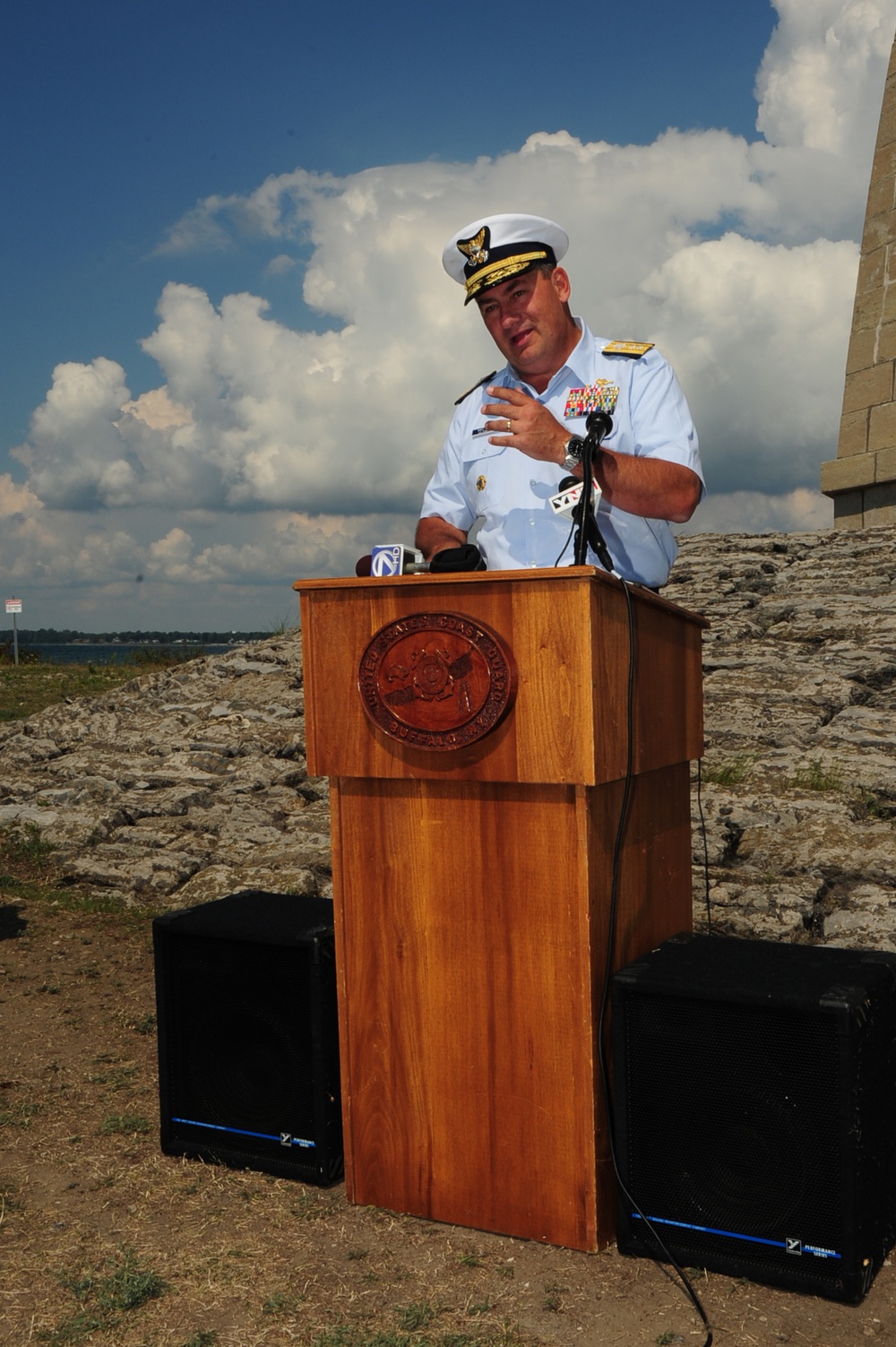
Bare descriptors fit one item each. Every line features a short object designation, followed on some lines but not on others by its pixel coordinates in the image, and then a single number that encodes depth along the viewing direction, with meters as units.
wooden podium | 2.50
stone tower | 14.73
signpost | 25.59
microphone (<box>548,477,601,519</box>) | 2.55
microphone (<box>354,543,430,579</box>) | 2.68
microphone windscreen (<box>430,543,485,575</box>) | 2.64
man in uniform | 2.85
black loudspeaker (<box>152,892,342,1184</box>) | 2.98
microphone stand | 2.52
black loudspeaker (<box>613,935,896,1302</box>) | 2.36
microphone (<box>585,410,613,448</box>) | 2.52
